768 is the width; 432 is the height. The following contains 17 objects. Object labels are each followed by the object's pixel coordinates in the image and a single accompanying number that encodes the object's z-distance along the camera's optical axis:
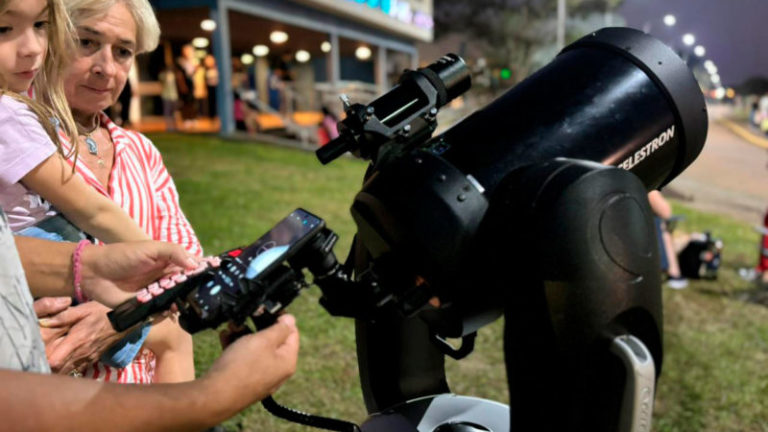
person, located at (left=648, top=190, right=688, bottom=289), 6.34
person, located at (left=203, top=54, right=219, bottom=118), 19.70
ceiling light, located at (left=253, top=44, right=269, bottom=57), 26.23
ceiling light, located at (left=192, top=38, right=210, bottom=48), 22.62
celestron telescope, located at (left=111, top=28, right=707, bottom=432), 1.18
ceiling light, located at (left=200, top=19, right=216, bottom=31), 17.58
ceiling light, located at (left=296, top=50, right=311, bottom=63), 29.02
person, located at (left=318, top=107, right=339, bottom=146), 16.08
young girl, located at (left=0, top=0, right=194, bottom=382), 1.48
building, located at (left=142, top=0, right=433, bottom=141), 17.20
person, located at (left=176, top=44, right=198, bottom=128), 18.23
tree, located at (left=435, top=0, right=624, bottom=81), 54.75
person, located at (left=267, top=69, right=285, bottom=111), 23.80
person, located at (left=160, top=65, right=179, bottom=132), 17.22
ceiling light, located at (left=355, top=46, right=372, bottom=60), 30.30
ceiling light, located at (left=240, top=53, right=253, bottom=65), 27.47
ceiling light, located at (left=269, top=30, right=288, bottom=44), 22.46
